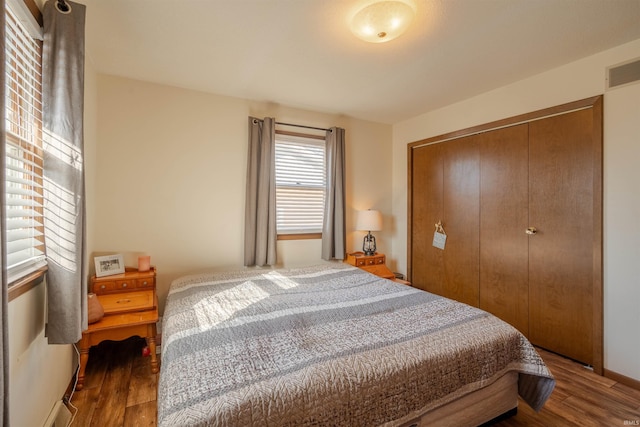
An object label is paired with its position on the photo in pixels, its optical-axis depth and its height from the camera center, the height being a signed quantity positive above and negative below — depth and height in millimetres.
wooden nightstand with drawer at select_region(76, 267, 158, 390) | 1970 -731
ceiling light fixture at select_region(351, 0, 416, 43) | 1599 +1148
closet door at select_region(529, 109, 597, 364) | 2281 -124
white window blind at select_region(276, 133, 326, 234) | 3354 +375
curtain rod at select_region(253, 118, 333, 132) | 3295 +1052
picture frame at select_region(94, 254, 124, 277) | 2420 -450
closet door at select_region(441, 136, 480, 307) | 3068 +2
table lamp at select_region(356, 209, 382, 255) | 3525 -72
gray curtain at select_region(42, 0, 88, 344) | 1453 +219
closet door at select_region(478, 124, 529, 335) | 2672 -57
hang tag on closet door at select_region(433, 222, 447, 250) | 3389 -239
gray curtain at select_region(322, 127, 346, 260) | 3453 +153
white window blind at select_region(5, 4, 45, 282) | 1271 +295
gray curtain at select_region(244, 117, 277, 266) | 3068 +165
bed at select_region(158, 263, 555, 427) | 1041 -631
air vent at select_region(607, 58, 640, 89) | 2027 +1058
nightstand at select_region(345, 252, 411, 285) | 3416 -568
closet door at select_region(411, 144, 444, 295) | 3461 +13
